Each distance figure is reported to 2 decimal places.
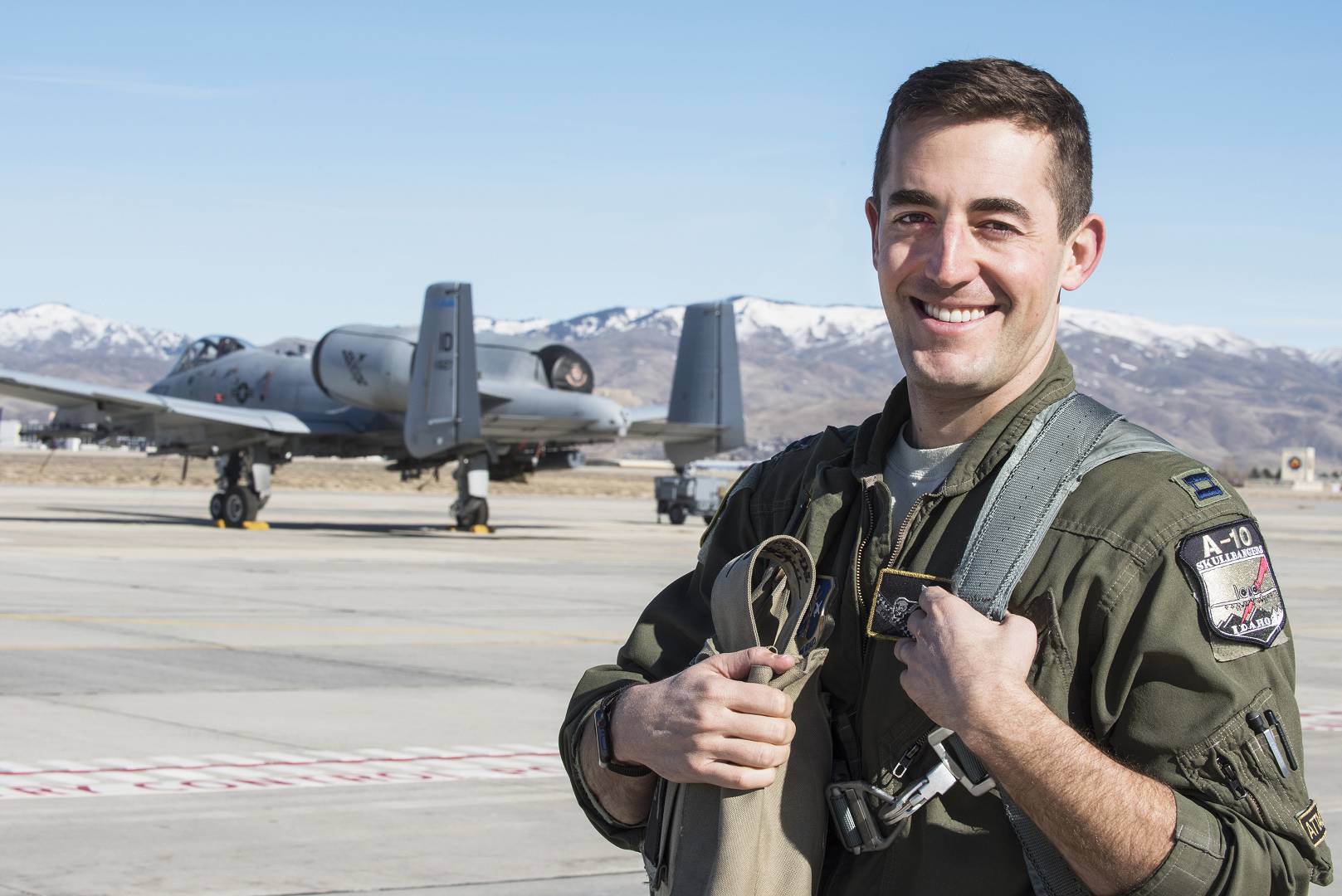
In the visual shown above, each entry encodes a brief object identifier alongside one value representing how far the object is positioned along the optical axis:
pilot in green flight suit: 2.05
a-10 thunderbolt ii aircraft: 28.94
